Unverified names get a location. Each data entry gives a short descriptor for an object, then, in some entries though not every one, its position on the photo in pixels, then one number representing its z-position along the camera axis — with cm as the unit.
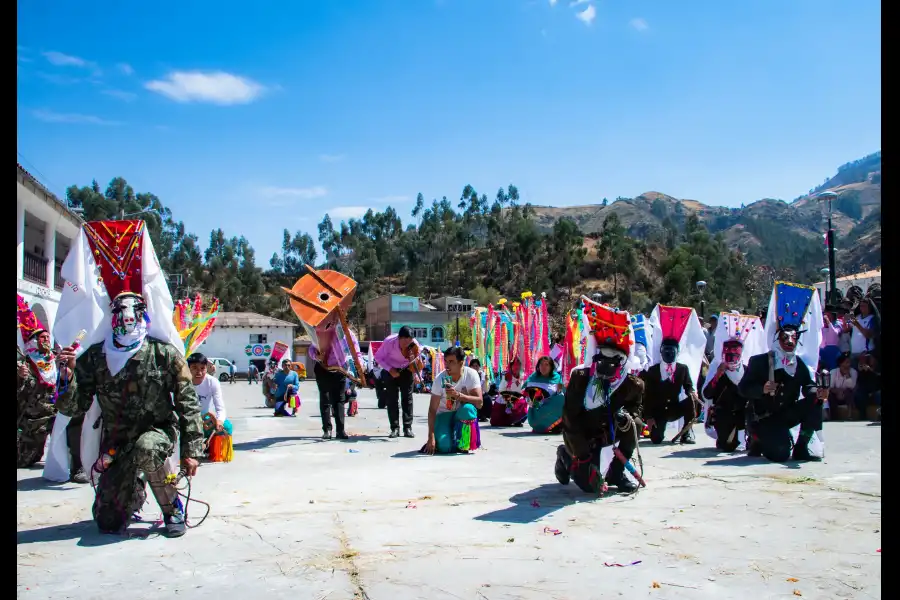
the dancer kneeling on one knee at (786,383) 844
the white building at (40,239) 2075
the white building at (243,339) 6159
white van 5147
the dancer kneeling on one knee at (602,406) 661
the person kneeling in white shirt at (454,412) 965
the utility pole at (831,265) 1783
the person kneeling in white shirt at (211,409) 851
